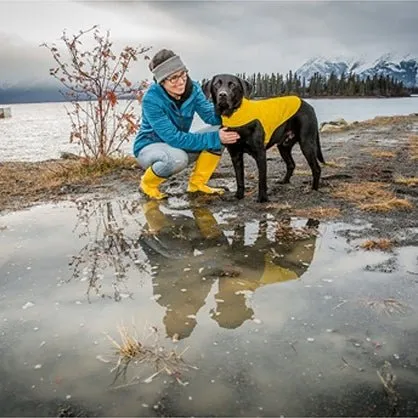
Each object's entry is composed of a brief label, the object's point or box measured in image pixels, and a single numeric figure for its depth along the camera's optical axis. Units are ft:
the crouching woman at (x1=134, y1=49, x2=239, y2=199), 17.24
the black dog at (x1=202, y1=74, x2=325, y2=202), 16.92
